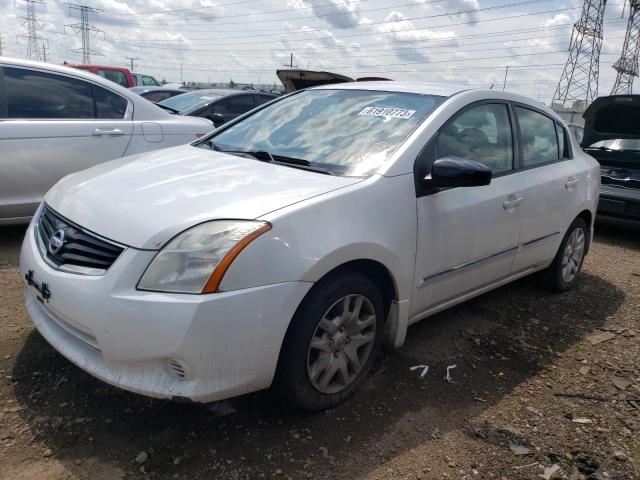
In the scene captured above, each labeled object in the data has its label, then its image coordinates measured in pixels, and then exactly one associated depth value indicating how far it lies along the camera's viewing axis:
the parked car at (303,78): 7.63
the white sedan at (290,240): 2.16
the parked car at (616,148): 6.66
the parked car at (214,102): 8.56
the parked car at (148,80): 20.76
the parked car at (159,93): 11.80
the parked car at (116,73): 14.29
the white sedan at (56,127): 4.52
